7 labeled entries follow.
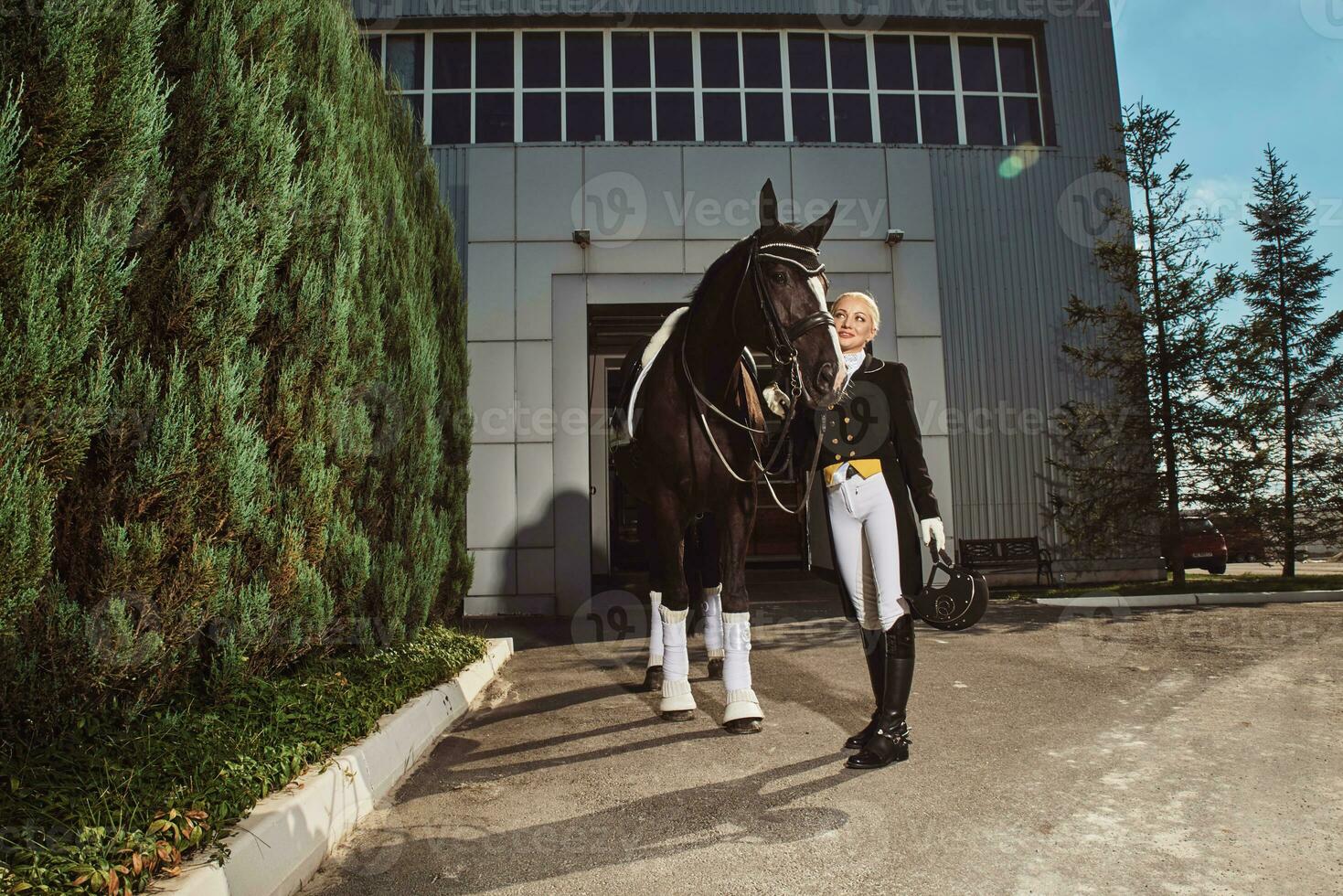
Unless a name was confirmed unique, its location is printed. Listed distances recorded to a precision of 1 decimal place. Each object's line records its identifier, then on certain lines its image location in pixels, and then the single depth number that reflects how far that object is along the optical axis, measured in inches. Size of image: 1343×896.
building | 475.5
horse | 166.6
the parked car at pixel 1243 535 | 549.6
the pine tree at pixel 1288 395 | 541.6
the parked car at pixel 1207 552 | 705.6
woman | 146.2
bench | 506.9
